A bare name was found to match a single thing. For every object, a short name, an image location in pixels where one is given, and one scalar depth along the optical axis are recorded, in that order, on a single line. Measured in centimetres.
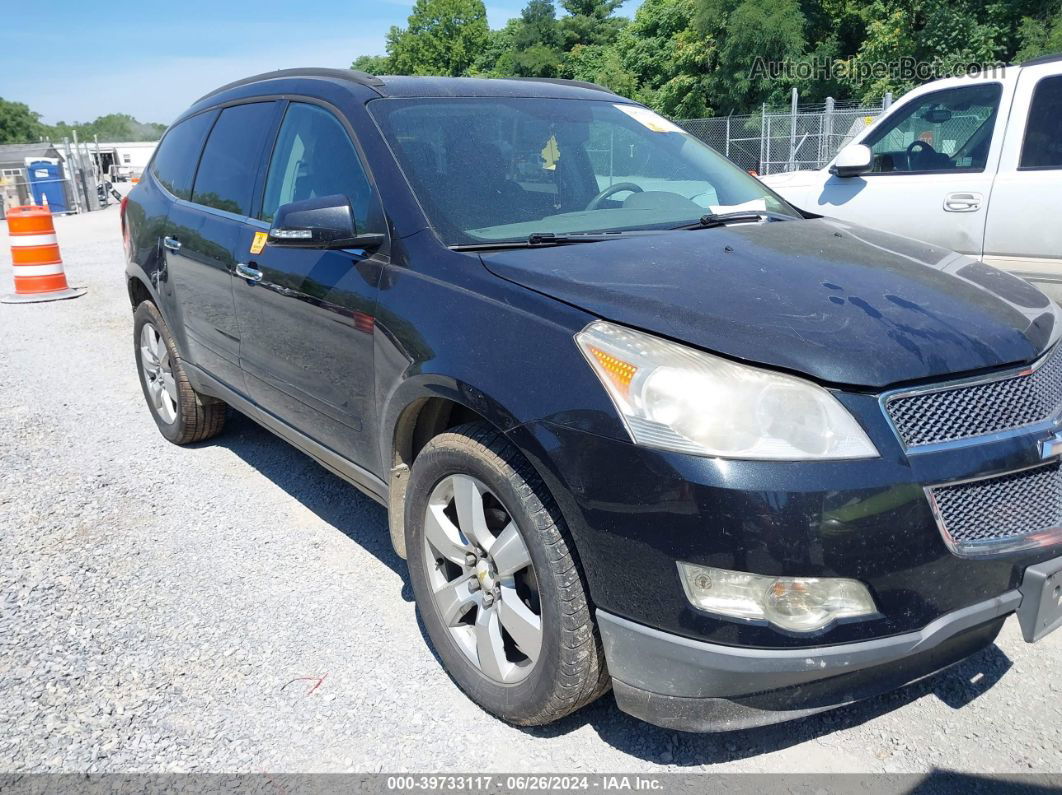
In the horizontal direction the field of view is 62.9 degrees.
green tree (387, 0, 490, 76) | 7875
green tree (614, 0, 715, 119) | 3781
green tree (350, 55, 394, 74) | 8729
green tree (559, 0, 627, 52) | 6291
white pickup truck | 545
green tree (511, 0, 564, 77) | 6003
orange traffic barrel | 1006
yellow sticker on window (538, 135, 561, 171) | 328
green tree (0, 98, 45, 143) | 10919
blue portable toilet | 2533
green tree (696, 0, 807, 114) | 3406
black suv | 198
